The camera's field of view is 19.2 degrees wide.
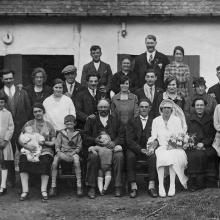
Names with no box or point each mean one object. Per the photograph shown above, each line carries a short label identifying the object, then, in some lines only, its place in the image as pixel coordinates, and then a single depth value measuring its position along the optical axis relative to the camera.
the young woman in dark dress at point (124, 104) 10.75
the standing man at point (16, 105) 10.80
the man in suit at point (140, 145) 10.09
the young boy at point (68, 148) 10.12
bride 10.06
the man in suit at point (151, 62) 11.58
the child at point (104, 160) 10.12
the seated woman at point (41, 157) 10.05
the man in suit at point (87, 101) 10.89
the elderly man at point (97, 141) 10.09
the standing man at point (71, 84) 11.12
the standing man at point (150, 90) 10.90
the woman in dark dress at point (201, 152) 10.13
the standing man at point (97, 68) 11.71
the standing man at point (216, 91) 11.44
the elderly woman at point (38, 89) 10.89
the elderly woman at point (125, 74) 11.38
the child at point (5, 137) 10.38
